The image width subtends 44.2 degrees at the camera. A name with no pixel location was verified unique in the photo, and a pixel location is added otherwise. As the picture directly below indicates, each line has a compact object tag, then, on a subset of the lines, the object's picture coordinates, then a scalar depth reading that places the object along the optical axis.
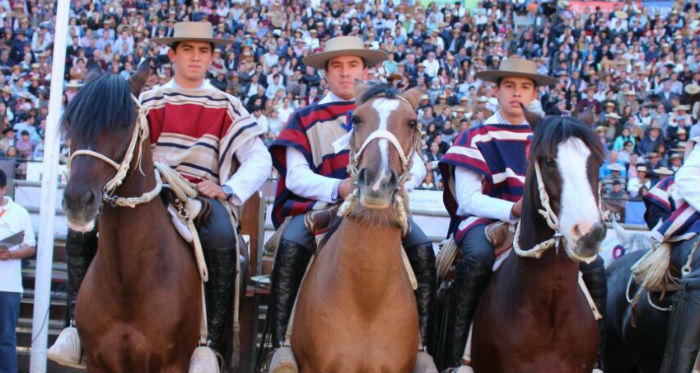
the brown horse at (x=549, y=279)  5.05
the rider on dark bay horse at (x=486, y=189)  5.92
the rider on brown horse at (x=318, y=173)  5.68
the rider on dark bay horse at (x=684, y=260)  5.89
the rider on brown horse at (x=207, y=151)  5.74
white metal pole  7.52
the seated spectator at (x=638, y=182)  15.30
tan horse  4.81
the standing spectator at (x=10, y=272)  8.34
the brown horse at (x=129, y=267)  4.88
